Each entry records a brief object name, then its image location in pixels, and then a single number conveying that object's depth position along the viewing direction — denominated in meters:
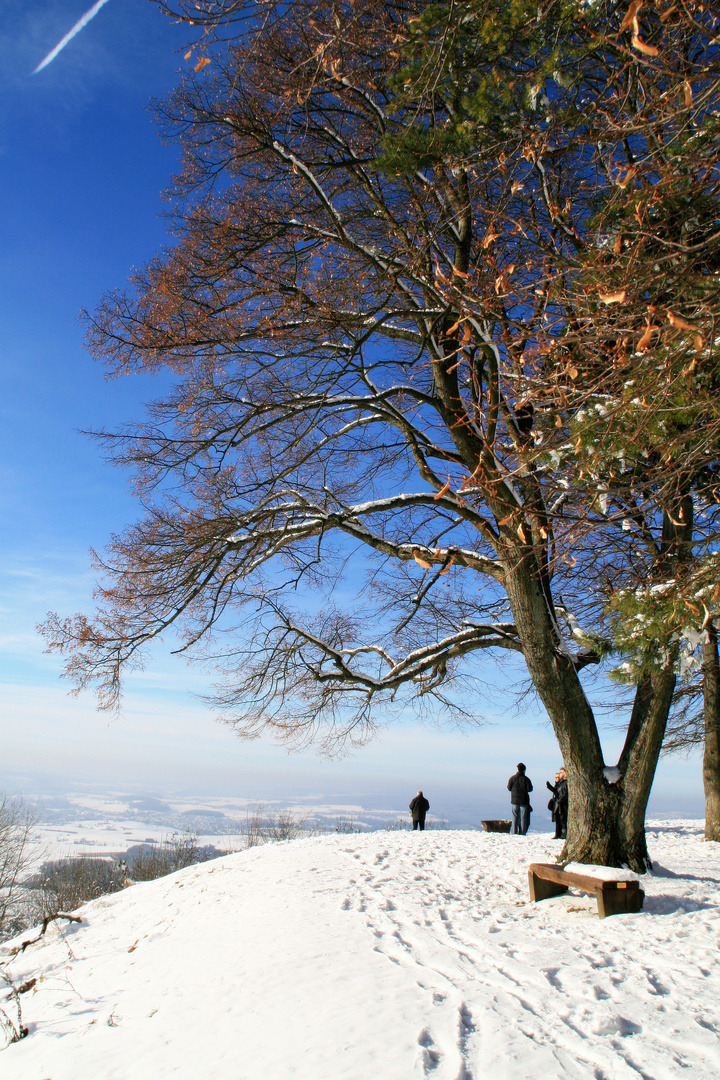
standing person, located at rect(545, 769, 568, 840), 12.02
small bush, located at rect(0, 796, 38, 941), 26.33
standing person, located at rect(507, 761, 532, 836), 12.60
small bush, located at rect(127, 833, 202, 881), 26.15
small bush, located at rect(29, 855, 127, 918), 29.25
